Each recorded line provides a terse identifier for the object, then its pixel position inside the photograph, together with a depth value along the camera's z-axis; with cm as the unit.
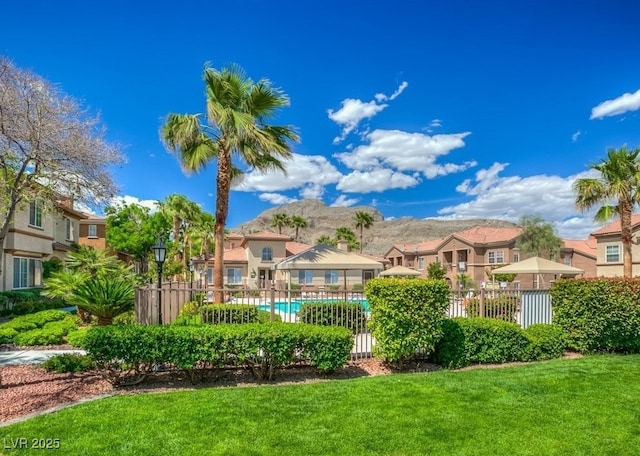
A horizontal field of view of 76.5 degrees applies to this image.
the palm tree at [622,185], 2005
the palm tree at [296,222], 6475
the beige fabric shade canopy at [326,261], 1983
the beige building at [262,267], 3681
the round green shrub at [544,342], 955
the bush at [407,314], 813
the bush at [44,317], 1253
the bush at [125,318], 1315
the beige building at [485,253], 4272
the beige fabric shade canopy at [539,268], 2094
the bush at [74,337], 1059
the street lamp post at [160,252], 1101
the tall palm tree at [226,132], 1434
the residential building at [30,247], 1845
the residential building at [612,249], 3047
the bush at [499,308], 1085
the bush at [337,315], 1006
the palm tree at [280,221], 6393
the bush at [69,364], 764
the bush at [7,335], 1091
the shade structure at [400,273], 3164
